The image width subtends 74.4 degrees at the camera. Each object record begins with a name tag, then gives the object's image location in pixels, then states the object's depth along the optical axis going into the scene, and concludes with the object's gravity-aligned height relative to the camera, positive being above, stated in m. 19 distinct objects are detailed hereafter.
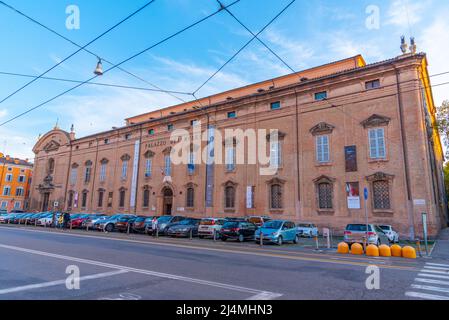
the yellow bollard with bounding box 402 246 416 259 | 12.59 -1.43
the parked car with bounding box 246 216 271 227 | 23.50 -0.24
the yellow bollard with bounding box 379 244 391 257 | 13.05 -1.42
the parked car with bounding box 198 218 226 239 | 19.95 -0.80
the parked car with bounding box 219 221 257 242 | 18.77 -0.97
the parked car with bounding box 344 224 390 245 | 15.60 -0.88
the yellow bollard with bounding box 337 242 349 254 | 14.11 -1.43
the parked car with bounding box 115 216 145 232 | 24.89 -0.82
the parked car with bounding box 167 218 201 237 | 21.16 -0.99
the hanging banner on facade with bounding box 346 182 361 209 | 21.64 +1.93
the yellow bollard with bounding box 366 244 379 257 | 13.05 -1.42
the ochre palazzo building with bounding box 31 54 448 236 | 21.98 +5.41
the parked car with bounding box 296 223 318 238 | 23.47 -1.02
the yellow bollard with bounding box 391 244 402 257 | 13.02 -1.40
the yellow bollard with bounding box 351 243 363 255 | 13.77 -1.42
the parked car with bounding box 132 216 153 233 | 23.88 -0.81
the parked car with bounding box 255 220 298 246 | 17.16 -0.92
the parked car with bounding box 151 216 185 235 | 22.51 -0.59
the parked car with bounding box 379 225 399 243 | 19.34 -0.95
